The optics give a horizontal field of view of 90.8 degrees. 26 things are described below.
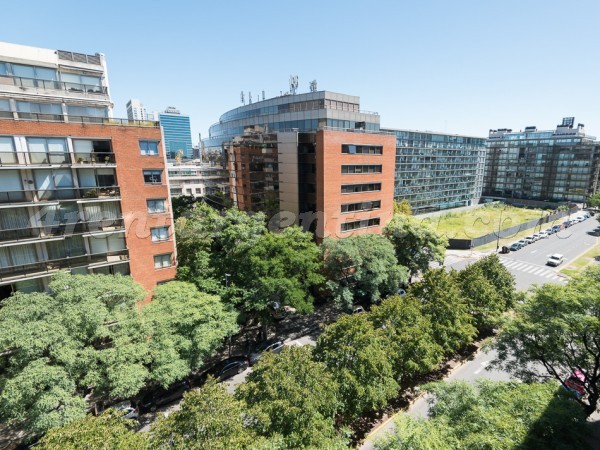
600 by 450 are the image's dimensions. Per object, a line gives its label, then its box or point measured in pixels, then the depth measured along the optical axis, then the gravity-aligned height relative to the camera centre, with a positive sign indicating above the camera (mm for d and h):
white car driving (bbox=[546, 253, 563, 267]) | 52469 -17758
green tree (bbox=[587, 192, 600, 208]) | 88125 -12558
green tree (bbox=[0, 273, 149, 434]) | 16062 -11081
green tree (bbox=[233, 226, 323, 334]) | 27828 -10677
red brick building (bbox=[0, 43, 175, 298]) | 23562 -1970
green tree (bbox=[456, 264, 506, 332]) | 27641 -12985
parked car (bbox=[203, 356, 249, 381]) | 26109 -17936
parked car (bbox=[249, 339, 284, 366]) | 27841 -17590
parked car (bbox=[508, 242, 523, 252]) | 61438 -17890
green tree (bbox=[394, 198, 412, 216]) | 58591 -9353
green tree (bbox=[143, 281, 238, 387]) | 19938 -11982
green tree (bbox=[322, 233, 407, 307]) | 32094 -11634
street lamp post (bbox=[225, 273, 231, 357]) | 28236 -11136
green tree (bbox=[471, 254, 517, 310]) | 29756 -11925
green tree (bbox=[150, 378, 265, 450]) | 12578 -11492
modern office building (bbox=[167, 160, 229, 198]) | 74844 -4542
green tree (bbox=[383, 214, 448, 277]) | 38719 -10758
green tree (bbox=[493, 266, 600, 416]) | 17906 -10985
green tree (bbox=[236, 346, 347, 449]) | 14461 -12261
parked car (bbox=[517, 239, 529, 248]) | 63594 -17711
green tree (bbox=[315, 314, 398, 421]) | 18250 -12798
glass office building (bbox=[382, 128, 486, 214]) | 77938 -2524
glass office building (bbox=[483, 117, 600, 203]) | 103812 -2308
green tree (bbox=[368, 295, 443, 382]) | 21391 -12801
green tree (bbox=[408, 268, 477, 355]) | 23820 -12320
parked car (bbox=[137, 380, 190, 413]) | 22828 -18048
